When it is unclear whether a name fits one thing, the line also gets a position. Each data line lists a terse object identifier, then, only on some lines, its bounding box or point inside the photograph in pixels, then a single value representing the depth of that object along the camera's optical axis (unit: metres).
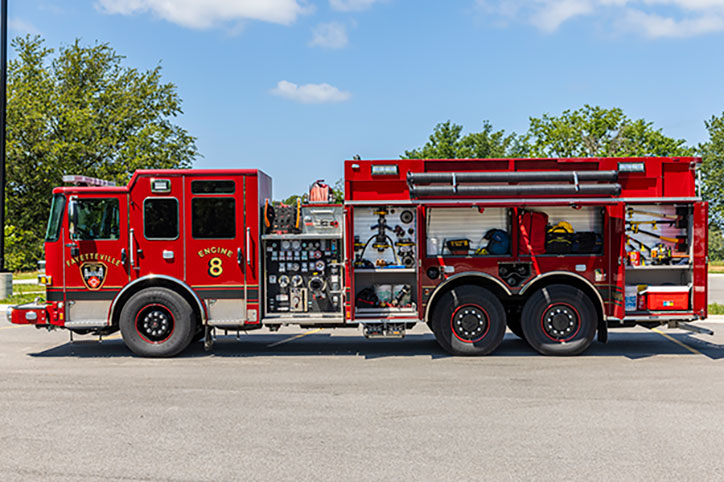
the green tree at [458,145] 49.88
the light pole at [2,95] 18.12
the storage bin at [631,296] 9.73
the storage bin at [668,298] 9.63
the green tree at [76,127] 26.14
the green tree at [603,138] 40.62
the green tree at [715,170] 57.81
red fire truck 9.64
